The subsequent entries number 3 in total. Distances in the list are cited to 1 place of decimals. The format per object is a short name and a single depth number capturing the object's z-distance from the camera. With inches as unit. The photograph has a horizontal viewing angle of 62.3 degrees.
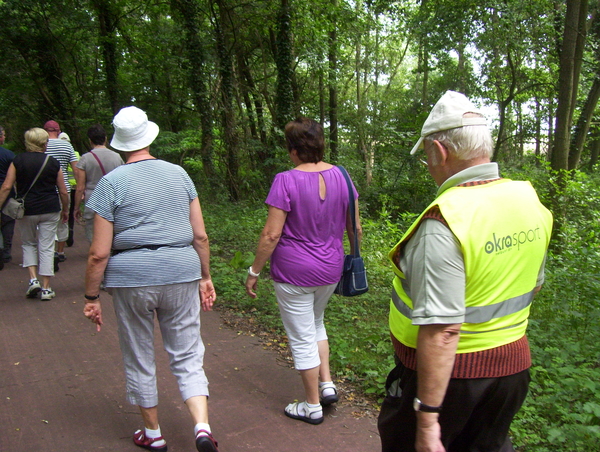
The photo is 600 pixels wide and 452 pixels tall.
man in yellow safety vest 67.9
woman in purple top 134.7
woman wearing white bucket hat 115.5
